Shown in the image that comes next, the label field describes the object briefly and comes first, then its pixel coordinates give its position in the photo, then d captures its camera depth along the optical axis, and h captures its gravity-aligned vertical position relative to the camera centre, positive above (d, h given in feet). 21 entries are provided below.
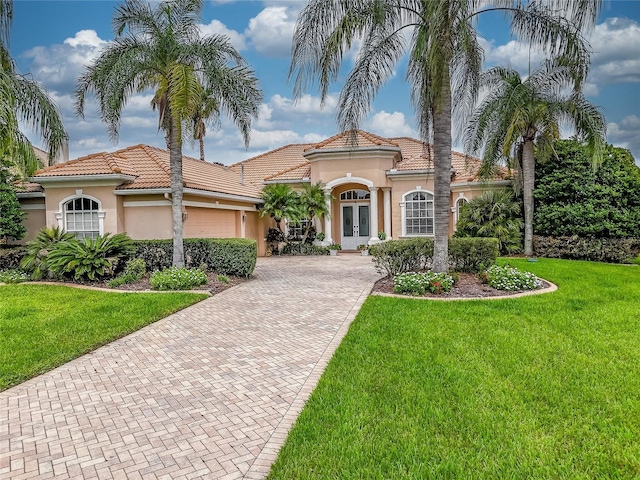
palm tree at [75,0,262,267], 41.19 +16.58
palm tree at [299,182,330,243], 73.97 +5.06
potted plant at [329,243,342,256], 76.02 -3.20
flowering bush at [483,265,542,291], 36.73 -4.66
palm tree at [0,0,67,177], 37.99 +12.09
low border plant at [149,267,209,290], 40.42 -4.36
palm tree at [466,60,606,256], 56.49 +14.69
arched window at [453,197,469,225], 74.05 +3.74
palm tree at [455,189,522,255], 62.64 +1.01
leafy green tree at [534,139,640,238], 58.23 +4.35
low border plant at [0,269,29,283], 45.50 -4.22
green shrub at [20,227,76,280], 46.52 -1.58
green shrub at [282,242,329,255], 76.69 -3.29
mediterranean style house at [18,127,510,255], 53.78 +6.29
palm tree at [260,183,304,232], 72.69 +4.79
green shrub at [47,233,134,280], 43.57 -2.14
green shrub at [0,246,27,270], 49.88 -2.40
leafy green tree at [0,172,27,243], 54.08 +3.16
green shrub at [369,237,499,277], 42.14 -2.48
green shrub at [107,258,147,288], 43.01 -3.97
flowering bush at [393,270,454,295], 35.58 -4.64
